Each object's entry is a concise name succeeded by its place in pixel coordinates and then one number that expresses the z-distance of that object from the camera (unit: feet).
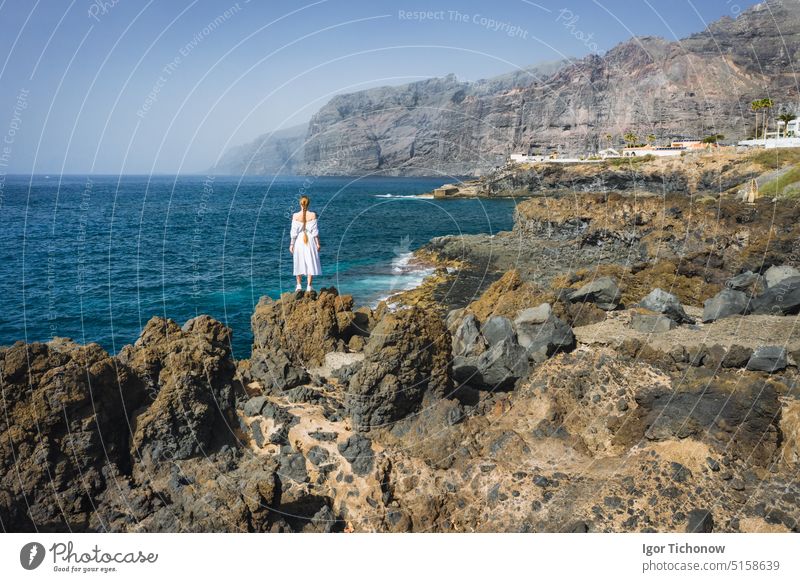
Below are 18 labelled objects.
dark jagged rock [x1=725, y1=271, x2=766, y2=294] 69.46
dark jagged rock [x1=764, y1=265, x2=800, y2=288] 68.33
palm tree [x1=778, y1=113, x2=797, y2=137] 293.76
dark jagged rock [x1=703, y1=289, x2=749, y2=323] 57.32
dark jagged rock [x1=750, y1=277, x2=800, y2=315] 57.00
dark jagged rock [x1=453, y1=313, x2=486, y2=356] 49.78
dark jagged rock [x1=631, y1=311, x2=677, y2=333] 52.60
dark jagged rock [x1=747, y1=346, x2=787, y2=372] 42.30
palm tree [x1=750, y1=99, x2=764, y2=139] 309.08
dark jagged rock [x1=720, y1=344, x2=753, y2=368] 43.78
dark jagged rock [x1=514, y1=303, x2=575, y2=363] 46.39
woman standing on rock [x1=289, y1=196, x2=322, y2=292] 43.75
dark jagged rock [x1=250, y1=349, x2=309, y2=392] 42.70
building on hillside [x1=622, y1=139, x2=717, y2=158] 362.61
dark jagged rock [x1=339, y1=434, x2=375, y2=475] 33.65
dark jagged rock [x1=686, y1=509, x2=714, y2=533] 28.25
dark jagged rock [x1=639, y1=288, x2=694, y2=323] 56.36
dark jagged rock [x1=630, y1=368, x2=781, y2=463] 33.30
